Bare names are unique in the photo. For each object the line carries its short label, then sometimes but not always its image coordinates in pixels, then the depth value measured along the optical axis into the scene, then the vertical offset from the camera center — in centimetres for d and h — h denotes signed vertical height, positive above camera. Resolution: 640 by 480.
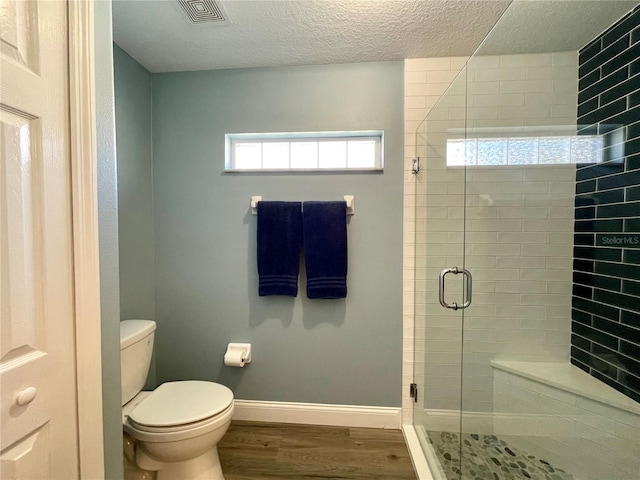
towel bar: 161 +20
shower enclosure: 120 -10
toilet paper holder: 163 -74
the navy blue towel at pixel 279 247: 162 -8
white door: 56 -3
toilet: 108 -80
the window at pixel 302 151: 169 +56
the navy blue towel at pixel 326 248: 159 -8
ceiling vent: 120 +107
